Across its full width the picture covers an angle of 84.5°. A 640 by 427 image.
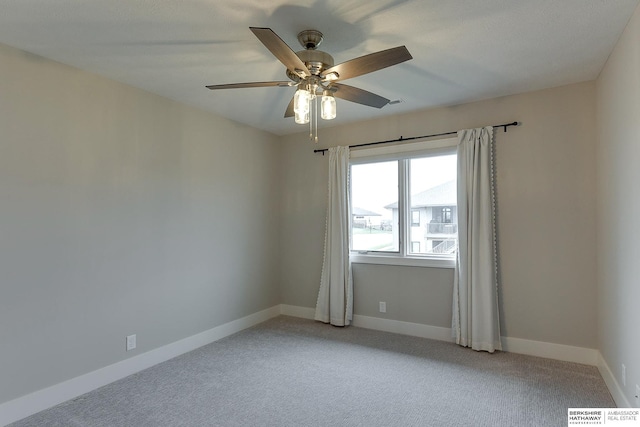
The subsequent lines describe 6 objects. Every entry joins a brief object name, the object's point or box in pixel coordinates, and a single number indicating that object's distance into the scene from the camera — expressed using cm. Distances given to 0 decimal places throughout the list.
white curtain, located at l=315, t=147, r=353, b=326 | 438
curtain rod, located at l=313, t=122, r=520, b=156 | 353
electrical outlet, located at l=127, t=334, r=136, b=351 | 311
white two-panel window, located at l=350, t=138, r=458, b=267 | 394
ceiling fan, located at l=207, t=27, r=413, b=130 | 193
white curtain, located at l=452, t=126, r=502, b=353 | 348
